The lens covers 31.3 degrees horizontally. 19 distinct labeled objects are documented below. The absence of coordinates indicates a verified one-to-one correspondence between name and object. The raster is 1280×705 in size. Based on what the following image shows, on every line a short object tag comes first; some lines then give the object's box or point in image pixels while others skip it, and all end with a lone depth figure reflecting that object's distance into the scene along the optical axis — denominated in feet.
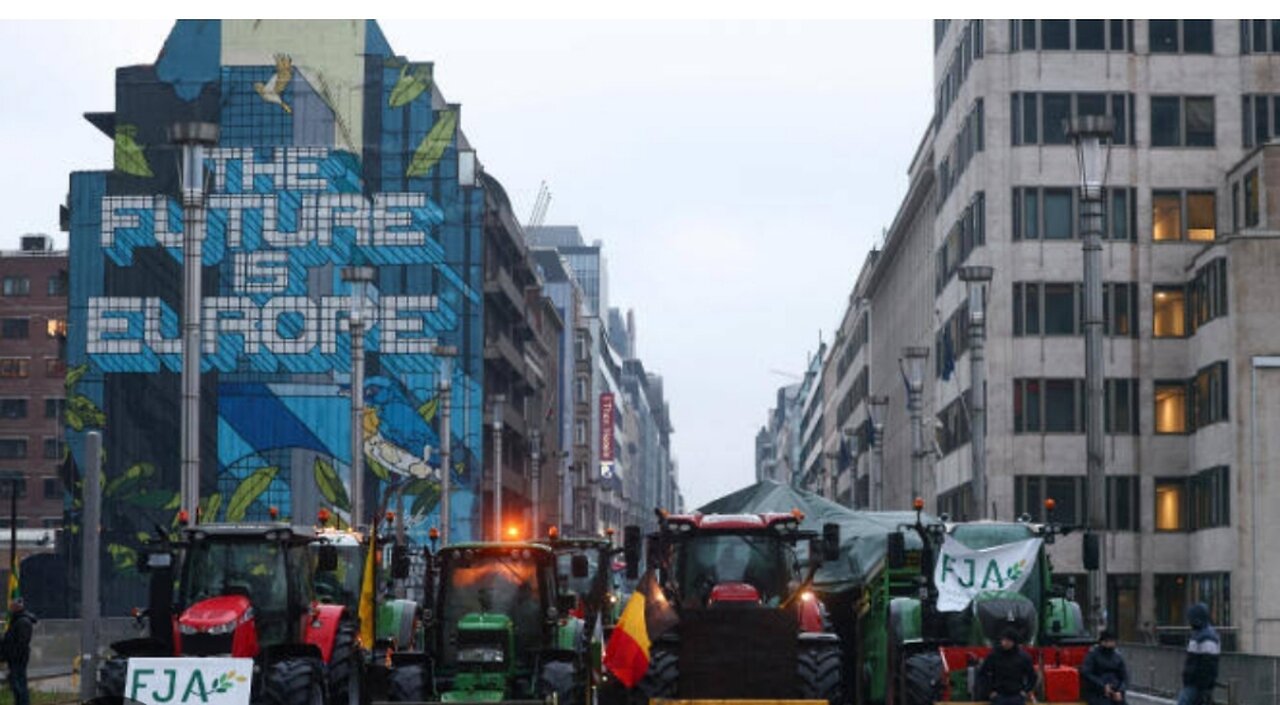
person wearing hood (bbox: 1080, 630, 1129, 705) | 75.56
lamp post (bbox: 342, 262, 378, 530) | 181.78
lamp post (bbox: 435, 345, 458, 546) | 241.35
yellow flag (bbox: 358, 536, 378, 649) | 88.17
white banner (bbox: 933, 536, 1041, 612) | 87.30
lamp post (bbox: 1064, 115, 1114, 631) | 114.73
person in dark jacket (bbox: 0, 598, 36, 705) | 111.96
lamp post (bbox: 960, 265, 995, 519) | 162.09
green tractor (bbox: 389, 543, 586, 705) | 84.58
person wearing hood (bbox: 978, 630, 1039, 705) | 70.54
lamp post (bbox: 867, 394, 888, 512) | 249.96
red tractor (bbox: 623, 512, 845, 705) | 73.82
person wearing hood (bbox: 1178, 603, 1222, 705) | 83.97
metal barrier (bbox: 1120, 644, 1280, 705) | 114.73
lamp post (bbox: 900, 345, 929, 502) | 199.52
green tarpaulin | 107.24
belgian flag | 76.23
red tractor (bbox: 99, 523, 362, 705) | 81.97
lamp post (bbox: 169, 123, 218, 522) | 116.78
